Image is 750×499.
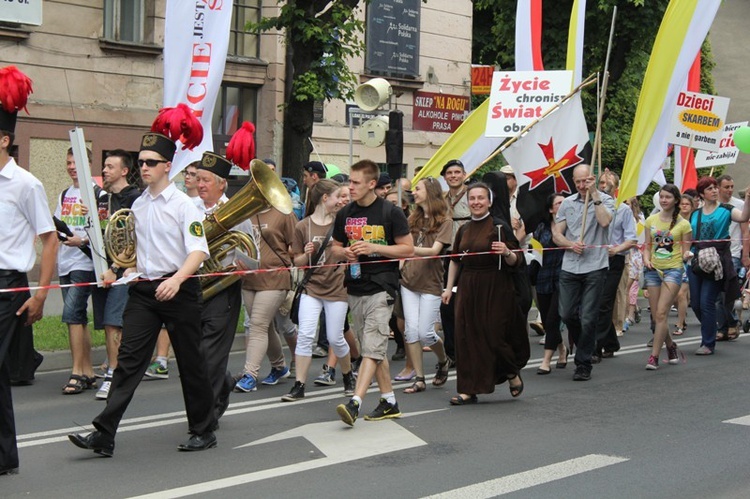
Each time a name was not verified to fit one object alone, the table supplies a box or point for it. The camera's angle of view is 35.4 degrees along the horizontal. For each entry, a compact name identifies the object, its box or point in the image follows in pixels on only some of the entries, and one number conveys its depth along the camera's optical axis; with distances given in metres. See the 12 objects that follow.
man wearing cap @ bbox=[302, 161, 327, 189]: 12.23
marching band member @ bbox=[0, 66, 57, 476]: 6.57
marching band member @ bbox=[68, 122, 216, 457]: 7.12
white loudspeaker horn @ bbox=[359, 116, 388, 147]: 18.27
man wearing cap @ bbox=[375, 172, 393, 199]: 12.19
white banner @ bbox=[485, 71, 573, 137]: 13.02
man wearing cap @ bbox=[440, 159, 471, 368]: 10.93
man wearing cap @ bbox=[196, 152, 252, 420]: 8.04
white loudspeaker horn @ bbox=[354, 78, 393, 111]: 19.44
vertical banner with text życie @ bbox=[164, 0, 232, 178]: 11.67
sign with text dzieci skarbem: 16.53
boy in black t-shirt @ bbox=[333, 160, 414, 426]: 8.43
